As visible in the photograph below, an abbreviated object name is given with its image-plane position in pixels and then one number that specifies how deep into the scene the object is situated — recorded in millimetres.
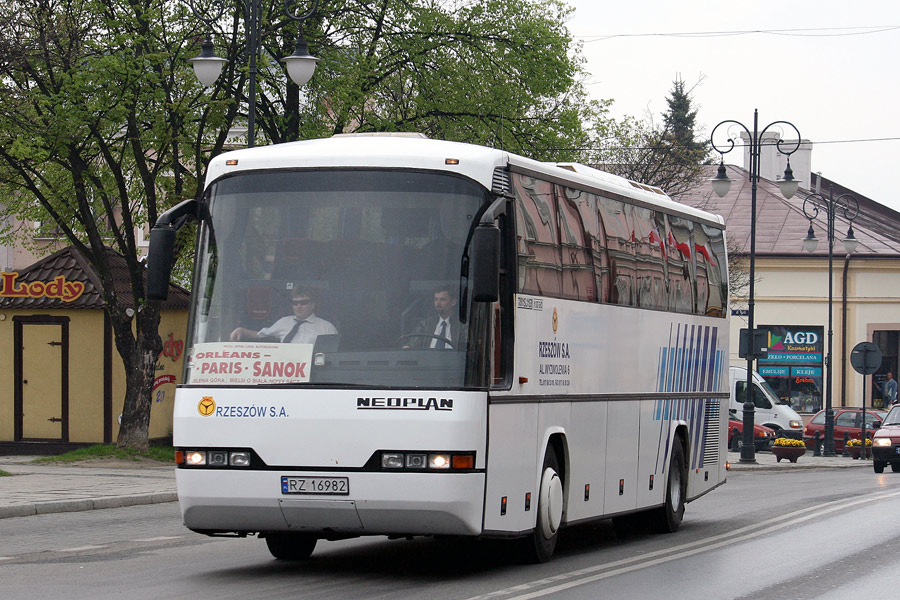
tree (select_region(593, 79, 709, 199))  44625
